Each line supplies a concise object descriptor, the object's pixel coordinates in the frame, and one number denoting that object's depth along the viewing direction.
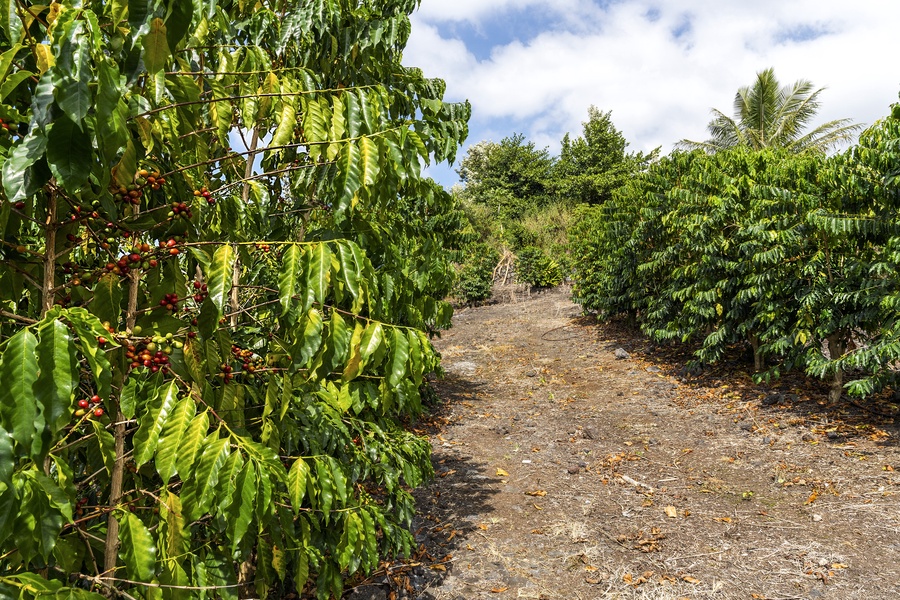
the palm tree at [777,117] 25.17
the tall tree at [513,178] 32.12
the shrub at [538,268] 21.78
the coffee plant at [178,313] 1.20
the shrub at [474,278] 21.58
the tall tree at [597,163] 28.77
